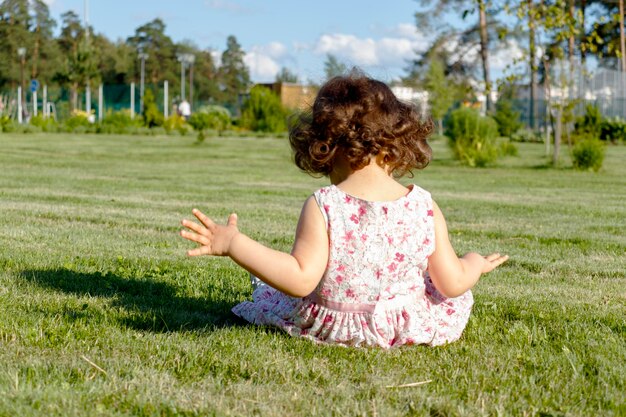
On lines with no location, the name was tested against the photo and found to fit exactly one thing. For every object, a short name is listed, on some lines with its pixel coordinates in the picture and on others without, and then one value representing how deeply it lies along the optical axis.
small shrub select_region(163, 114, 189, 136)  37.49
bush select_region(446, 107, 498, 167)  20.05
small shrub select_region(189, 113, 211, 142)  36.28
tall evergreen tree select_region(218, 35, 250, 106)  97.69
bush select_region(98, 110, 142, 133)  37.06
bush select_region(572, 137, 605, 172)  18.41
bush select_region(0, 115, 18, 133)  33.22
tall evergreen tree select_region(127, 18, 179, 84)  82.25
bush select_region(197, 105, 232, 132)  38.09
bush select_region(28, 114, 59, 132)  36.05
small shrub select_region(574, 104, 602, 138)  29.94
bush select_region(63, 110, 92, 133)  36.56
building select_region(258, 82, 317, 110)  46.53
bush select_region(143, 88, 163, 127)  42.19
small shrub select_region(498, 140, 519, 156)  21.55
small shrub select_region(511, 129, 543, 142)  36.09
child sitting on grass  3.64
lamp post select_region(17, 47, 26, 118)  45.89
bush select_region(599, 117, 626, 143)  34.22
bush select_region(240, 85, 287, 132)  41.34
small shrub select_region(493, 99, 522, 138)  39.81
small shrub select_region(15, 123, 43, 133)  33.59
